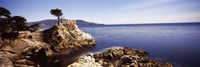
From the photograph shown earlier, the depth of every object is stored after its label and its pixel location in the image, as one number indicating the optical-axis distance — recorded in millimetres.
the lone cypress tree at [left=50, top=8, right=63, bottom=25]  40762
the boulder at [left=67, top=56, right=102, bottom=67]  16958
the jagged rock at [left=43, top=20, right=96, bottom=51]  34544
